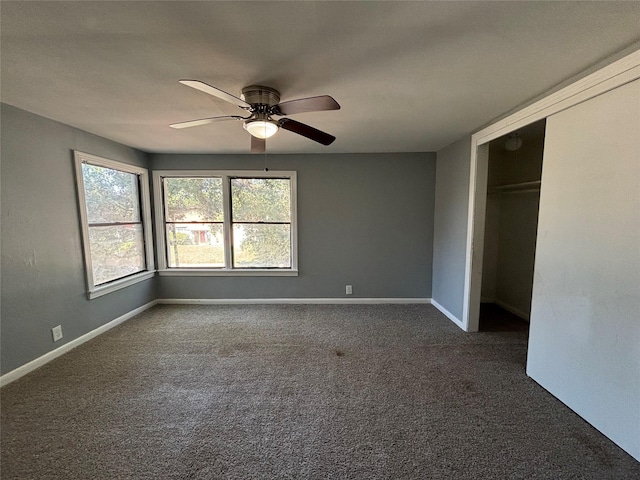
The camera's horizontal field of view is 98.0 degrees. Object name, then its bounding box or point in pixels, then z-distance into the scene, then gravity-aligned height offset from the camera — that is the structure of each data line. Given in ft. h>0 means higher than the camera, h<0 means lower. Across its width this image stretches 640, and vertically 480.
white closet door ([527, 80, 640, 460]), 5.15 -1.08
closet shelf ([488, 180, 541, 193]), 11.21 +1.15
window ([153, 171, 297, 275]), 13.76 -0.37
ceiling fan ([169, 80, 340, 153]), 5.55 +2.26
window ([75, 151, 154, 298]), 10.06 -0.31
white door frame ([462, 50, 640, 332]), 5.23 +2.46
